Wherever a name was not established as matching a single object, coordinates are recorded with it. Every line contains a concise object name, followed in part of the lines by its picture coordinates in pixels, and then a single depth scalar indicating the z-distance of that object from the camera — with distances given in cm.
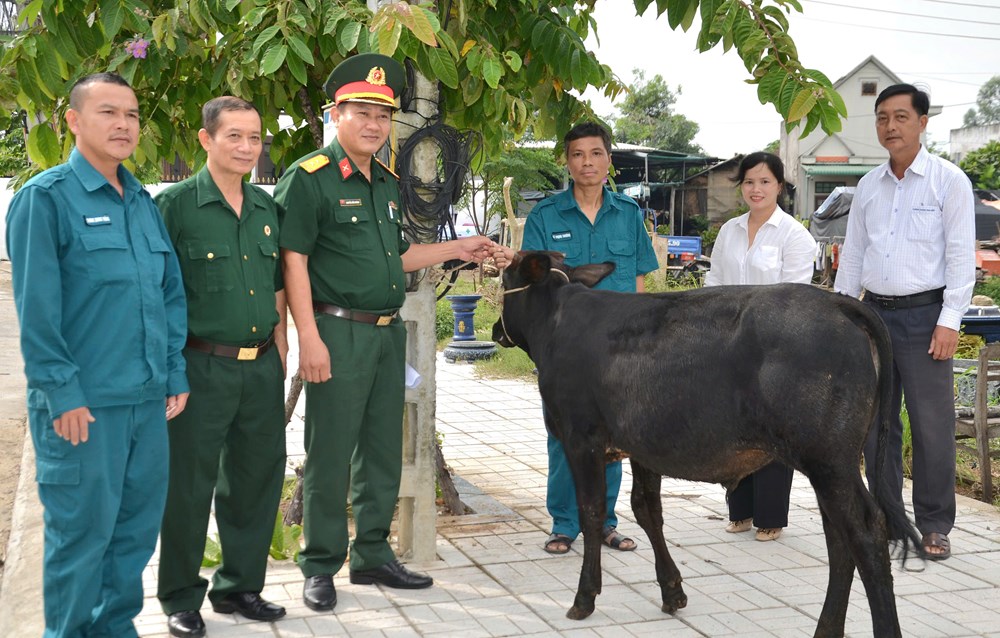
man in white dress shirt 512
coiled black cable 500
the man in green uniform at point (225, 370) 404
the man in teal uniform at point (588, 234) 531
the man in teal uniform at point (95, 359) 341
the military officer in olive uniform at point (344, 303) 437
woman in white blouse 536
